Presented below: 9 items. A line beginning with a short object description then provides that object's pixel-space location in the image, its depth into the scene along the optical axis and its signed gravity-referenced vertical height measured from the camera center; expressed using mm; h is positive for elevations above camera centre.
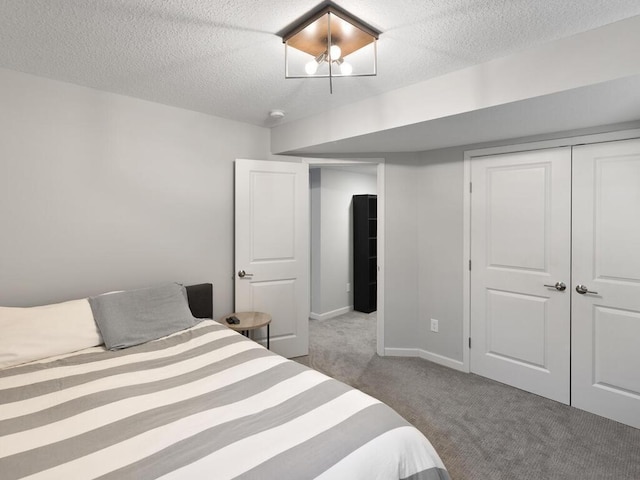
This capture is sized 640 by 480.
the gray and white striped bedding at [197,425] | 1054 -724
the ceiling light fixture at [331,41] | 1585 +1016
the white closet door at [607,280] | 2279 -353
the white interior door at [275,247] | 3172 -146
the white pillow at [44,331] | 1788 -560
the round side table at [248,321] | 2736 -760
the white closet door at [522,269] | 2590 -320
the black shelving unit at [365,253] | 5039 -322
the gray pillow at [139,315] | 2064 -548
